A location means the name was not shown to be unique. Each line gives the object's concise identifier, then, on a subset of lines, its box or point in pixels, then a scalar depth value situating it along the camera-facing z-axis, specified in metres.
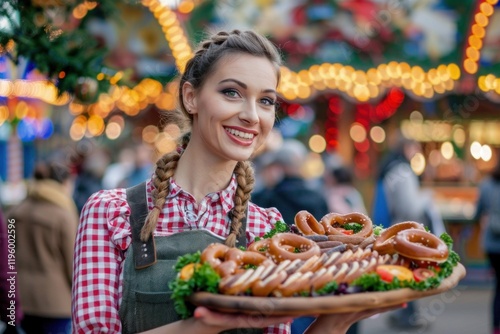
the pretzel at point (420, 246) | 2.18
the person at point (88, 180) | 8.34
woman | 2.25
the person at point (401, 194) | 7.68
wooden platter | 1.93
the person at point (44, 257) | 5.18
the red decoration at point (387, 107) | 12.85
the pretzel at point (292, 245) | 2.15
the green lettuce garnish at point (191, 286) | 2.00
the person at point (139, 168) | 9.94
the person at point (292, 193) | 5.77
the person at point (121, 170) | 10.95
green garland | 3.56
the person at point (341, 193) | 7.71
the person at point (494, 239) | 7.35
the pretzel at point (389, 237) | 2.28
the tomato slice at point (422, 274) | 2.12
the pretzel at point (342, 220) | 2.53
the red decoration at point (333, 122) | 13.20
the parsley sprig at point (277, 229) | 2.43
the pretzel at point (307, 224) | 2.47
